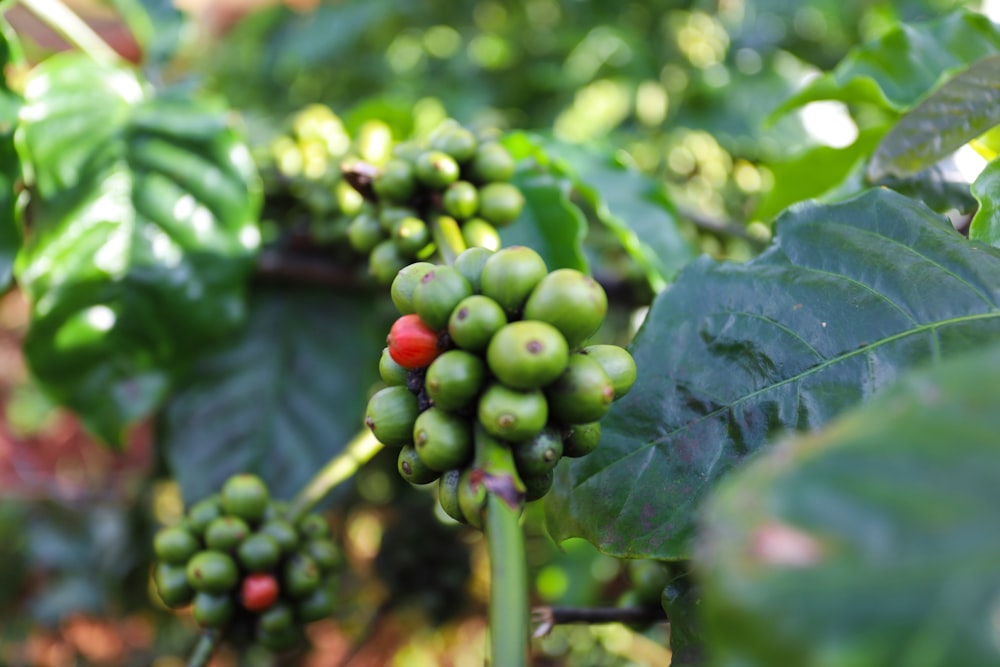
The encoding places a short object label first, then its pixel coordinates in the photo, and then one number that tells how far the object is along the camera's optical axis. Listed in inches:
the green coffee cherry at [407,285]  9.6
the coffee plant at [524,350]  7.2
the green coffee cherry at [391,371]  9.6
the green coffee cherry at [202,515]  12.5
